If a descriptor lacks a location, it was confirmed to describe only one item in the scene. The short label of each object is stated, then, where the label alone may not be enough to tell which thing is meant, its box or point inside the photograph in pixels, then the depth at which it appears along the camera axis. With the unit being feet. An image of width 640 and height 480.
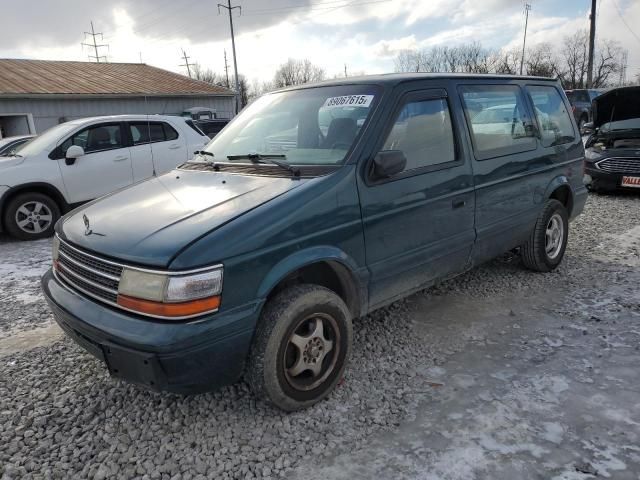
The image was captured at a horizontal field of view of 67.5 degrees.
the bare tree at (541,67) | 167.63
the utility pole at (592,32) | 84.79
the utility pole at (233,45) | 110.29
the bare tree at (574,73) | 182.34
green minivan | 7.62
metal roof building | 63.57
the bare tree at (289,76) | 228.43
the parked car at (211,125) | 47.27
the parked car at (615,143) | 26.81
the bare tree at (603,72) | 180.65
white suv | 22.47
